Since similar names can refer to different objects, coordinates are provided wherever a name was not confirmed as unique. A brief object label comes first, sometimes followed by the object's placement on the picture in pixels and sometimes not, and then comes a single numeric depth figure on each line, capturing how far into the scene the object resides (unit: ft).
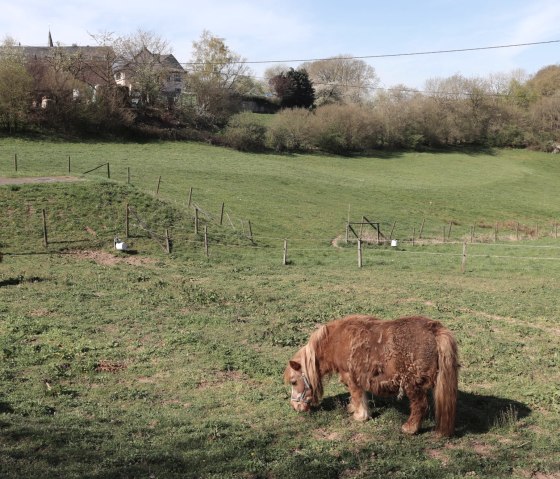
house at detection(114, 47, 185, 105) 204.85
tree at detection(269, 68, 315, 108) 274.98
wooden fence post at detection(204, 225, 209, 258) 80.18
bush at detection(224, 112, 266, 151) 196.24
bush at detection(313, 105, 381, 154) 215.51
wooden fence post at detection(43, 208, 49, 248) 74.76
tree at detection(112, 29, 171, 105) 205.16
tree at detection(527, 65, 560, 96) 297.18
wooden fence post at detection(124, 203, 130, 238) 81.85
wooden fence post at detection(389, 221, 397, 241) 109.44
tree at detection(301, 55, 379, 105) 344.90
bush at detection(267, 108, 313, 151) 204.13
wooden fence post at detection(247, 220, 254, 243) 93.10
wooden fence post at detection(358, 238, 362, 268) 78.05
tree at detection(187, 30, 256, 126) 219.41
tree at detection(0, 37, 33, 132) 160.04
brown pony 22.84
